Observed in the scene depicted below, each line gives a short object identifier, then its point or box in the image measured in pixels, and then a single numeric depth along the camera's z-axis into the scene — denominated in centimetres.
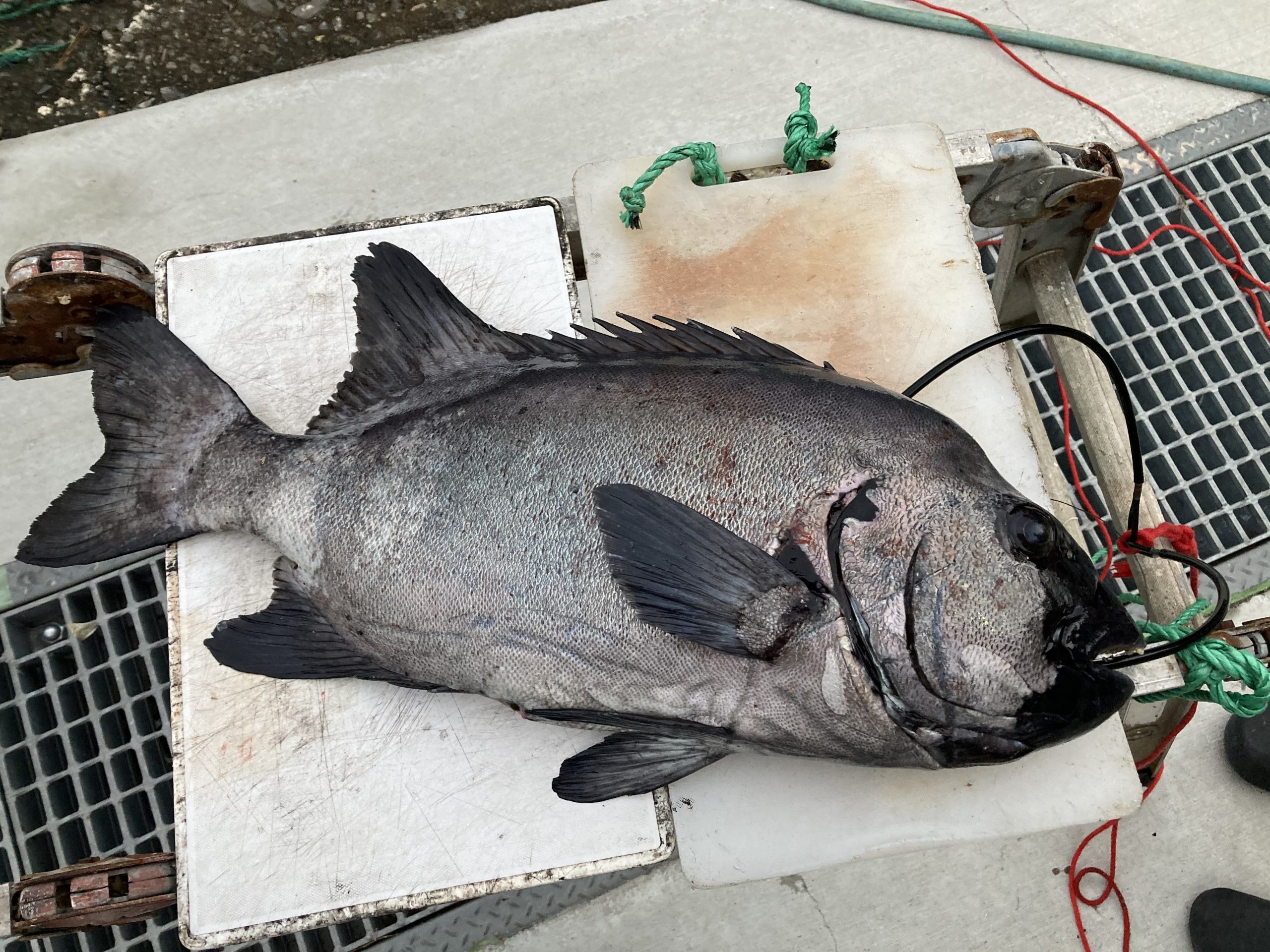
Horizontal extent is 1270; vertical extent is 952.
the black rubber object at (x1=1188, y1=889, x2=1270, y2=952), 71
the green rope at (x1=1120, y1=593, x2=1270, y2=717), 49
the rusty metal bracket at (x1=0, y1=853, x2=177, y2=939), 51
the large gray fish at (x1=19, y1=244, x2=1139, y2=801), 45
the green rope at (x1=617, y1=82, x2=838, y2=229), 61
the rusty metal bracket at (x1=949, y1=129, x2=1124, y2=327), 62
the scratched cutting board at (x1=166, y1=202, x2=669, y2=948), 53
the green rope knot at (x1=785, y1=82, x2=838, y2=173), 63
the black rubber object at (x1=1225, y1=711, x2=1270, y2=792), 74
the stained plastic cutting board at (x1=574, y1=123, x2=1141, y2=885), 53
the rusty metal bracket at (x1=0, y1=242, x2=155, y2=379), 58
